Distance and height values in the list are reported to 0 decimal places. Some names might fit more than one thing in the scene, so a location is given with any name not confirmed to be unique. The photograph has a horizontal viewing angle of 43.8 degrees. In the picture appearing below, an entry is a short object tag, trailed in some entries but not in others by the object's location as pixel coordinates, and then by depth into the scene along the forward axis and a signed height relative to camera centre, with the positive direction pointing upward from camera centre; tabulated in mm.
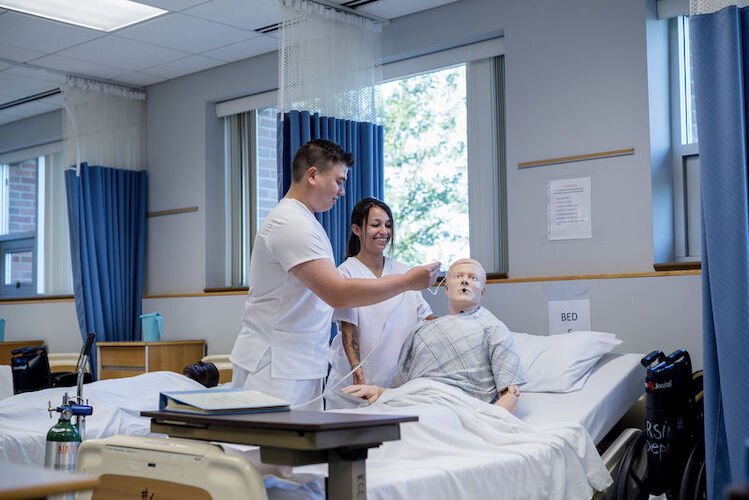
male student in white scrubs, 2887 +0
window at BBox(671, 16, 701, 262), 4273 +597
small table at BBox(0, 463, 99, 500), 1292 -273
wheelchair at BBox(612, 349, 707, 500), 3207 -581
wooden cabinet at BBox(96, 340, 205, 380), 5914 -414
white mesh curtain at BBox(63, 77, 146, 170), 6367 +1178
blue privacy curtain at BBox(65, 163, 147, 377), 6293 +316
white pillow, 3678 -299
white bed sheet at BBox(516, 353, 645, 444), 3352 -441
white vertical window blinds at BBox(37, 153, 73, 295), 7551 +488
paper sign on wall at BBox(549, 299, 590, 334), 4285 -147
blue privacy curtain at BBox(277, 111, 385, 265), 4648 +697
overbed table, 1996 -330
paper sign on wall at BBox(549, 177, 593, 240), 4395 +359
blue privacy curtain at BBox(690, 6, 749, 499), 3098 +175
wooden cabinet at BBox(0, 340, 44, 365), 7066 -418
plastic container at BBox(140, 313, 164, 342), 6086 -227
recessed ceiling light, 4980 +1549
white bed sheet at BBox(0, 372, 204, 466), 3564 -489
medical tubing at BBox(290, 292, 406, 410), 3555 -238
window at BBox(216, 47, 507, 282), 4941 +725
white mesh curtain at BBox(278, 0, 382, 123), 4641 +1160
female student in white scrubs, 3697 -130
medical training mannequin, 3395 -245
